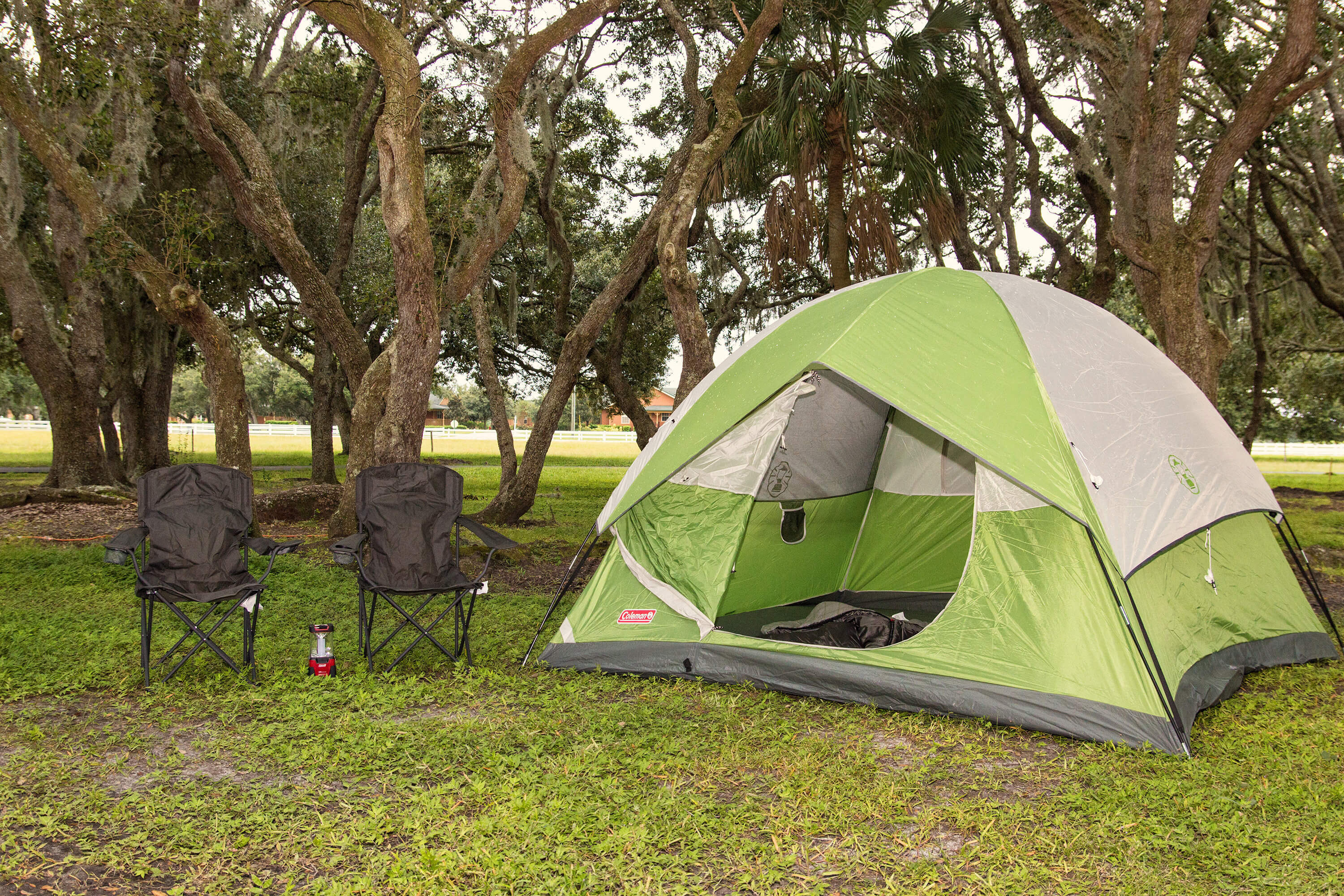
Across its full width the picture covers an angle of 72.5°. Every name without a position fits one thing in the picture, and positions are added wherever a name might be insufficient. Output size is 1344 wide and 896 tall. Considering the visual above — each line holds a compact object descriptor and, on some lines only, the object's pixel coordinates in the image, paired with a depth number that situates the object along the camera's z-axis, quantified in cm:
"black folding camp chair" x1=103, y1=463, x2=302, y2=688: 391
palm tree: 747
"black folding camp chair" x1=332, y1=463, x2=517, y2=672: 414
